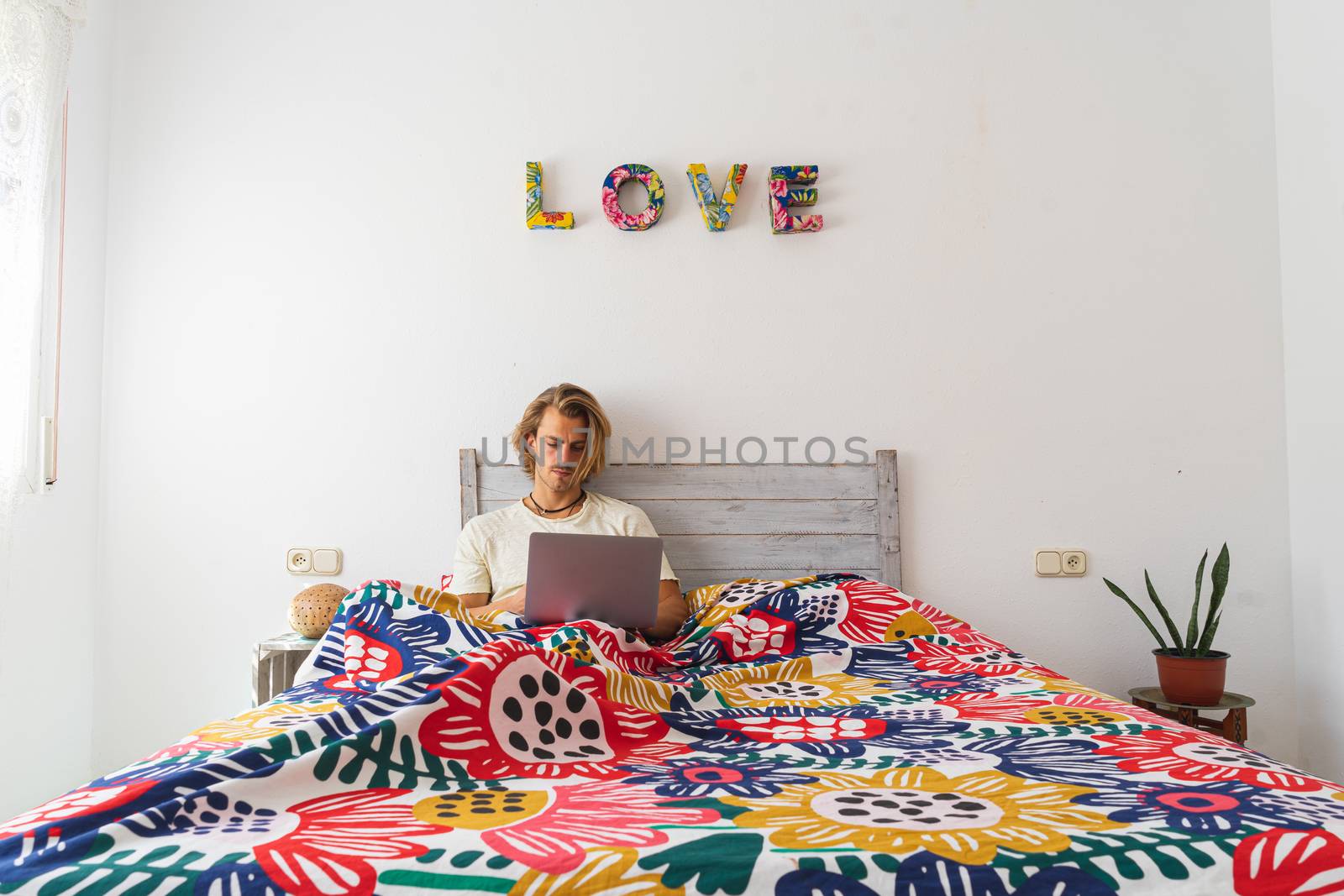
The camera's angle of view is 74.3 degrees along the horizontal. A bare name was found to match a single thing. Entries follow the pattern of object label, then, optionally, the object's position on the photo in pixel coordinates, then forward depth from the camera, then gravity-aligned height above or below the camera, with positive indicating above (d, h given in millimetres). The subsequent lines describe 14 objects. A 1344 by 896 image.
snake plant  2395 -410
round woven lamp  2346 -350
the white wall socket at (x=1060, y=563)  2633 -274
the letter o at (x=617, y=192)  2639 +835
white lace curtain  2141 +694
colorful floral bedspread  865 -385
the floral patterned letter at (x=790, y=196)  2625 +826
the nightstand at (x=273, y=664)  2314 -486
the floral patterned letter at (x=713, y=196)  2639 +832
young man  2416 -95
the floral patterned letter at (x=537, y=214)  2646 +788
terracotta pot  2355 -557
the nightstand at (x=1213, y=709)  2342 -650
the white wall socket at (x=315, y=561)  2639 -244
